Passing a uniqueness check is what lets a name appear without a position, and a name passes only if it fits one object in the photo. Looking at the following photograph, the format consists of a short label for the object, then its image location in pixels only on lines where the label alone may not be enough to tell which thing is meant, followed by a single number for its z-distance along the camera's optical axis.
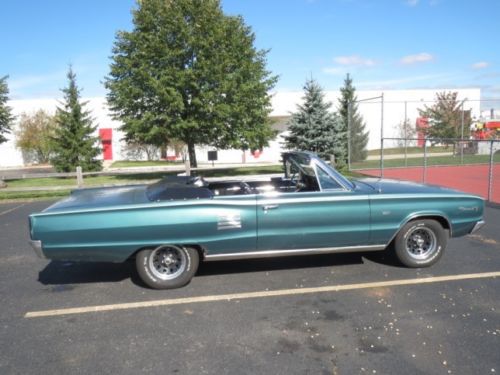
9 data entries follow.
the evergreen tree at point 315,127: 18.45
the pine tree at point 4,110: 21.09
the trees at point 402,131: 32.31
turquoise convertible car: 4.40
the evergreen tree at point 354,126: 23.12
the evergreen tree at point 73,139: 22.41
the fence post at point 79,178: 13.82
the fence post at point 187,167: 14.15
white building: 35.38
